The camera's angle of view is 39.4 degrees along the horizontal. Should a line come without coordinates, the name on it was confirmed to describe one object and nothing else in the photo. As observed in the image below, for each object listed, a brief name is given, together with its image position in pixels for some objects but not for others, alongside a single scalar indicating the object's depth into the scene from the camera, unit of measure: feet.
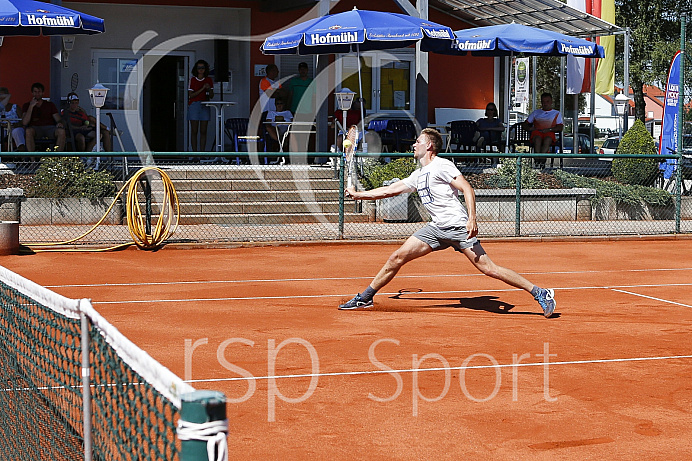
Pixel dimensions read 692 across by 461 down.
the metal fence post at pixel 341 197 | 49.80
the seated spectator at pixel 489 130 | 68.80
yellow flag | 78.38
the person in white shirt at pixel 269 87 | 67.82
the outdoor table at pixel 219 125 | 67.56
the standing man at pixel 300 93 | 68.08
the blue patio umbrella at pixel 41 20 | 51.08
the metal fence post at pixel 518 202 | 51.96
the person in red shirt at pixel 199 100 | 66.85
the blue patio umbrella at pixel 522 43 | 61.21
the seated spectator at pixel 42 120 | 57.29
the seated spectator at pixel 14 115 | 57.67
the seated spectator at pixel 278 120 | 64.69
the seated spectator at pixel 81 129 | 59.57
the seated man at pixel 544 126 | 68.23
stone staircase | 54.65
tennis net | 9.31
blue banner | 65.98
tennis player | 29.12
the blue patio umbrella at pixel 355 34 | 56.34
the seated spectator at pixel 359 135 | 65.31
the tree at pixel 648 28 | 133.69
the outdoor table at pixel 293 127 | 62.80
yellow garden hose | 45.11
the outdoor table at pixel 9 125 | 57.72
